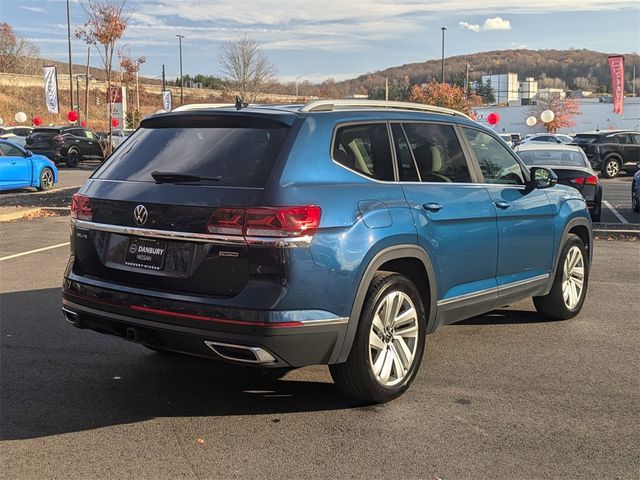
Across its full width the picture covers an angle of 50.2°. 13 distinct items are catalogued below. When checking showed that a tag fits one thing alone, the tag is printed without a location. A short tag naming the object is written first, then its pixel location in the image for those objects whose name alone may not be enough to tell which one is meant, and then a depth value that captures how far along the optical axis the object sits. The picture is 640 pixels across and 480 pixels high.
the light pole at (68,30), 46.69
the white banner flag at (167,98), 48.31
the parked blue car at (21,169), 17.11
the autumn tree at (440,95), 49.44
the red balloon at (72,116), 45.53
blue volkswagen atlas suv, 3.67
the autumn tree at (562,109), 80.62
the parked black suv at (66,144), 30.41
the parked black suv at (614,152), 27.05
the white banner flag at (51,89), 37.92
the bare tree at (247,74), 35.03
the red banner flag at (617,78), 45.81
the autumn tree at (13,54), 92.50
